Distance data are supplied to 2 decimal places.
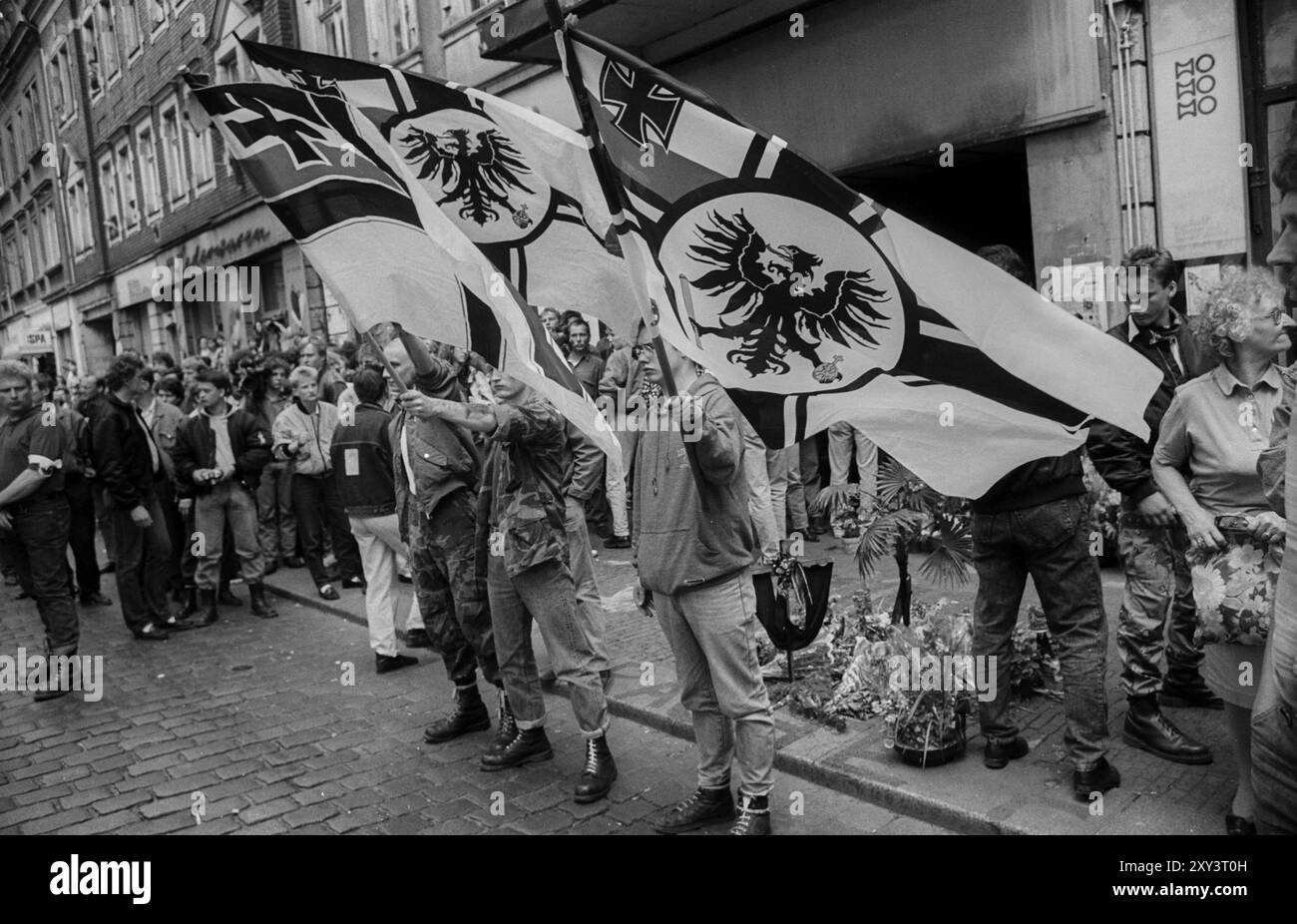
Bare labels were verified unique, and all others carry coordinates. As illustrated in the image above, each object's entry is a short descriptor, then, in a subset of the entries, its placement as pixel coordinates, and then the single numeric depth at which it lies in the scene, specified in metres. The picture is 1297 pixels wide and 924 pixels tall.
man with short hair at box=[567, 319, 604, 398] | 10.53
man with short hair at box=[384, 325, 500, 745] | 5.39
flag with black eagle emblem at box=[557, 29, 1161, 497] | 3.14
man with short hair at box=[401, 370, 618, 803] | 4.67
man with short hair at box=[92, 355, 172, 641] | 8.60
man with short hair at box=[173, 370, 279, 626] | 9.24
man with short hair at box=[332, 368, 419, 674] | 7.09
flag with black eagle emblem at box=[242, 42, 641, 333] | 3.97
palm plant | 5.34
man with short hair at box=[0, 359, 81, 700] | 7.29
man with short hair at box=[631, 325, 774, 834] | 3.96
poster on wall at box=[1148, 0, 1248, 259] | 7.52
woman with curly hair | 3.59
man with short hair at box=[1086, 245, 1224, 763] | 4.35
